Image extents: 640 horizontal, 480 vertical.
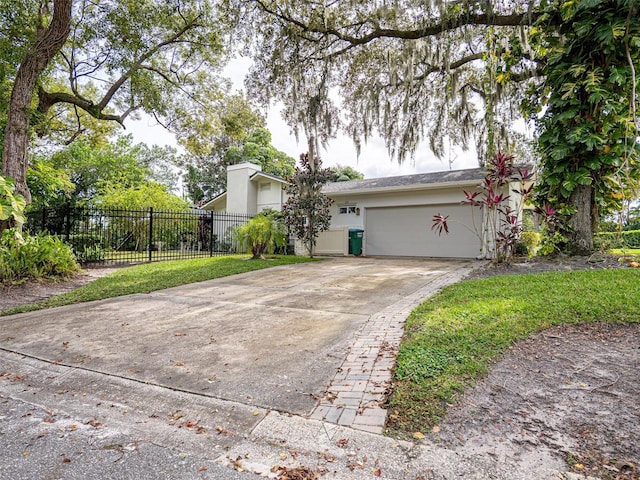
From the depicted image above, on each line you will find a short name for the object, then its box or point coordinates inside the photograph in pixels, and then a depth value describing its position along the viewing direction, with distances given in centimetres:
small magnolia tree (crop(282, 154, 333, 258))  1148
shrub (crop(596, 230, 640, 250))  724
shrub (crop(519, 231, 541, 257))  1008
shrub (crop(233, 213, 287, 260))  1102
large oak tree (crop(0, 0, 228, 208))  798
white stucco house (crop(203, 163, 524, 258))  1211
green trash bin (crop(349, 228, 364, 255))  1371
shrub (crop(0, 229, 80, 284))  661
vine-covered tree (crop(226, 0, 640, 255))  647
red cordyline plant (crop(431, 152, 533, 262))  738
